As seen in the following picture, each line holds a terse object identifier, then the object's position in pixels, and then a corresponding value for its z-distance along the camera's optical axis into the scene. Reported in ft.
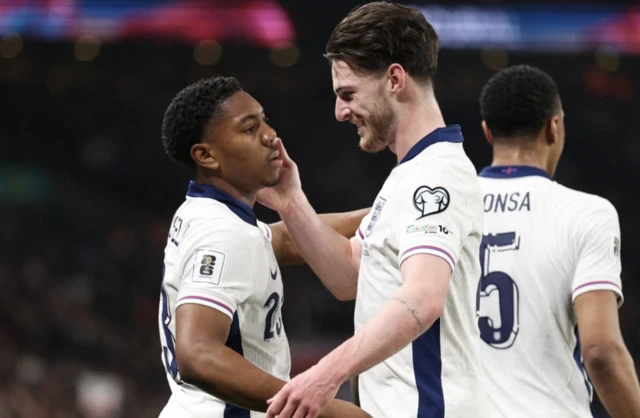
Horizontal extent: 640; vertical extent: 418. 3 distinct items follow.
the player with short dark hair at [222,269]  22.34
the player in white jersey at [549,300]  27.22
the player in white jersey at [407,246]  20.42
